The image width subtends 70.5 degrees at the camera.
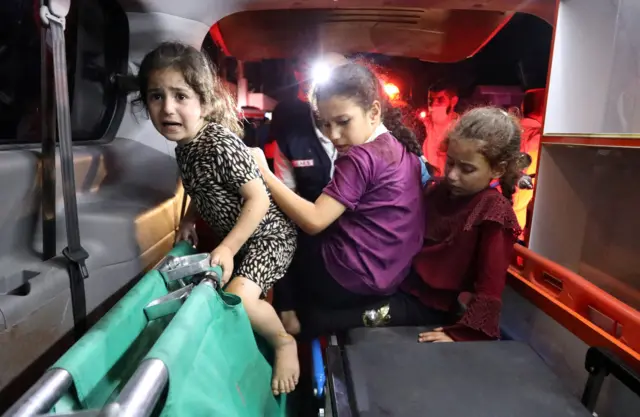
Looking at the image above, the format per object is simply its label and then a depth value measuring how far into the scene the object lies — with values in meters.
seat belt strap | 0.80
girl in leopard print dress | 1.03
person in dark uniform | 1.43
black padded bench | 0.74
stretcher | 0.53
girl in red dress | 1.05
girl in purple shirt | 1.08
